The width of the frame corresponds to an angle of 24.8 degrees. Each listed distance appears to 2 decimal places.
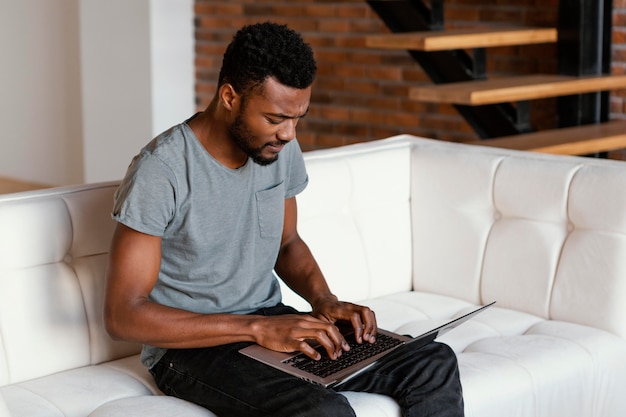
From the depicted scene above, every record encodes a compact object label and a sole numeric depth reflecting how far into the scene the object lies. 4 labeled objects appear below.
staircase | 4.24
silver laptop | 2.46
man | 2.49
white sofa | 2.70
